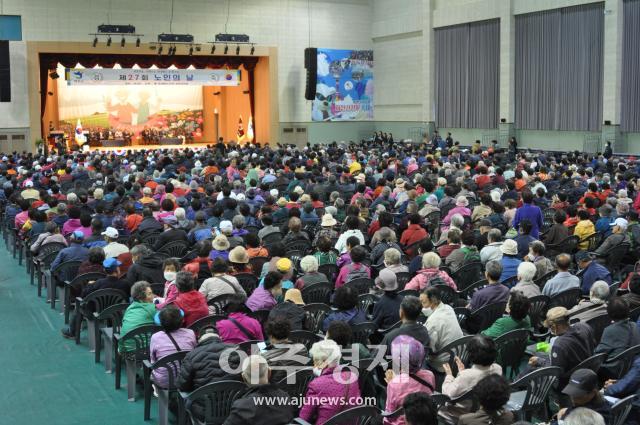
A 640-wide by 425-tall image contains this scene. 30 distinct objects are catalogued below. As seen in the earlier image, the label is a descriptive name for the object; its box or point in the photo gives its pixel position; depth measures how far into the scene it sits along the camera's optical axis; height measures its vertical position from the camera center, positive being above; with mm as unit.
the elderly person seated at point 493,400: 4406 -1404
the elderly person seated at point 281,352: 5570 -1414
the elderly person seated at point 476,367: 5121 -1417
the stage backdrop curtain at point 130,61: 31797 +4316
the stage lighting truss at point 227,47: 33769 +5045
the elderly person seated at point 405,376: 5043 -1470
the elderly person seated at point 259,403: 4648 -1498
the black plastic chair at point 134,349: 6930 -1753
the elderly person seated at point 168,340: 6242 -1485
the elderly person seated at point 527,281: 7730 -1263
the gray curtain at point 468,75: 31406 +3553
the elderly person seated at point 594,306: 6703 -1311
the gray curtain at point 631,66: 25344 +3052
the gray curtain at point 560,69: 27062 +3314
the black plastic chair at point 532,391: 5445 -1720
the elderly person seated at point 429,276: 7869 -1231
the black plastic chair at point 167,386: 6129 -1897
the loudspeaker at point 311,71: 34125 +3930
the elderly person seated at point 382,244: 9875 -1126
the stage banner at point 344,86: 36094 +3492
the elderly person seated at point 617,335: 5977 -1404
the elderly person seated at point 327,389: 5023 -1517
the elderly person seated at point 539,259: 8688 -1174
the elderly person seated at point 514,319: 6488 -1386
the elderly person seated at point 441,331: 6262 -1435
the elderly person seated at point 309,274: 8180 -1249
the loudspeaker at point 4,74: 28141 +3200
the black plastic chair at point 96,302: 8344 -1574
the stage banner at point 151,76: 30641 +3501
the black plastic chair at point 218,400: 5359 -1709
